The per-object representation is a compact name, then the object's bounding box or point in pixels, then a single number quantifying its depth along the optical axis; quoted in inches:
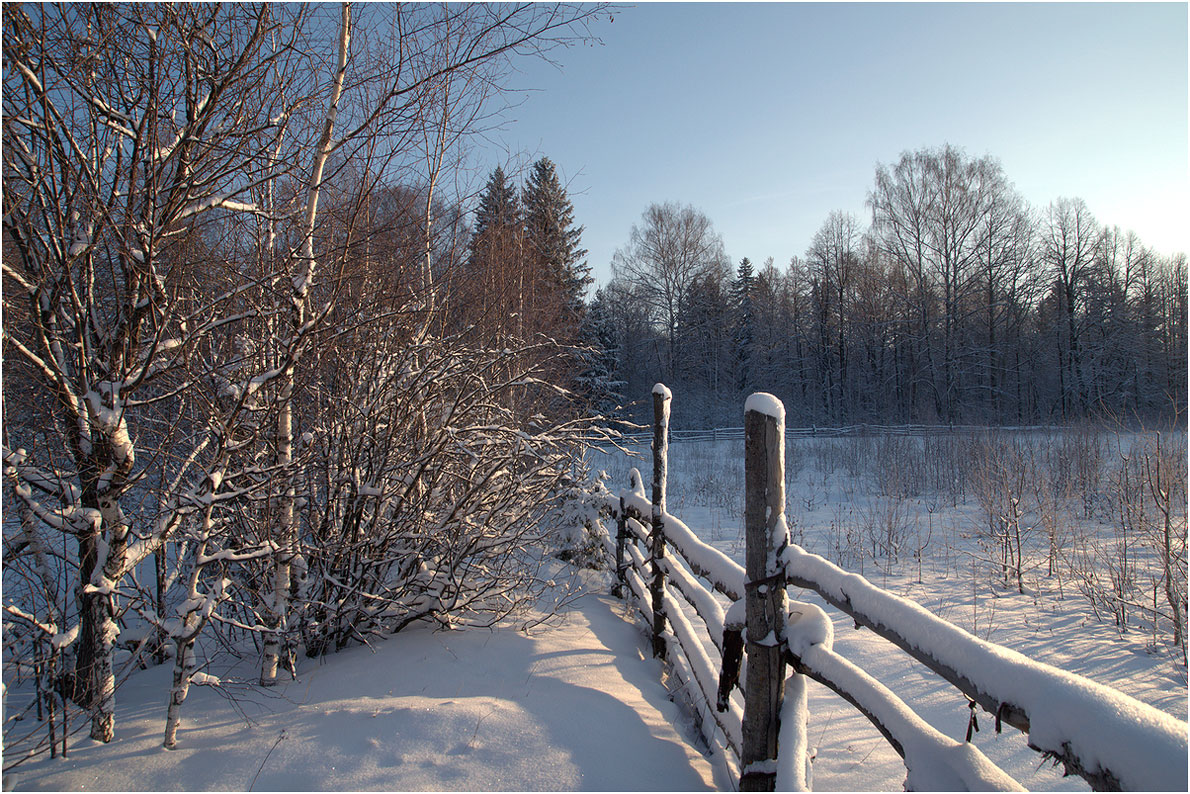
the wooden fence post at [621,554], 227.2
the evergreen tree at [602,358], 1000.2
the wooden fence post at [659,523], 171.2
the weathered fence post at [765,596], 89.0
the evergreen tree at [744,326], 1389.0
